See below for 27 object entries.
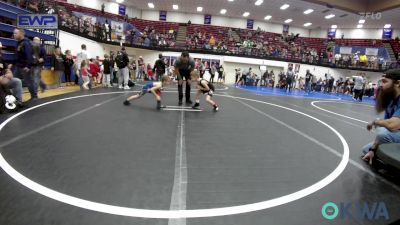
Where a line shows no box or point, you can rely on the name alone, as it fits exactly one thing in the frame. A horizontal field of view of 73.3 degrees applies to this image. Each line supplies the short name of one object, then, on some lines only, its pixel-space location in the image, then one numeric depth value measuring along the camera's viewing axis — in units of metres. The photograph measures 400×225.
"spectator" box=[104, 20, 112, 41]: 22.19
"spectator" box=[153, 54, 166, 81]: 12.38
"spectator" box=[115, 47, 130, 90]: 11.19
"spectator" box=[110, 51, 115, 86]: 12.68
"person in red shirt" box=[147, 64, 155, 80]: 21.67
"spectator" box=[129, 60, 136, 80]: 19.61
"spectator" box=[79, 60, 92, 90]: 10.86
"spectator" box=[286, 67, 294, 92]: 21.45
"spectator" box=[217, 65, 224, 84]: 23.25
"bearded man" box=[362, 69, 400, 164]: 3.57
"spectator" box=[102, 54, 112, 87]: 12.31
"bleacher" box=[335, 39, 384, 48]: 30.11
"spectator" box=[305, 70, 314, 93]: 21.68
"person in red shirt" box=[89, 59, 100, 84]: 12.29
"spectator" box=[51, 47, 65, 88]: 10.59
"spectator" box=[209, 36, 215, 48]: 27.52
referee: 8.25
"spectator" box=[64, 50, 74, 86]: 11.86
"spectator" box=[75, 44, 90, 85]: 11.37
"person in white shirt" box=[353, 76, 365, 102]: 17.06
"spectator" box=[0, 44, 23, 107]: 5.83
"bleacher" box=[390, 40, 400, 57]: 28.41
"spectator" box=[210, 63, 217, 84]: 22.03
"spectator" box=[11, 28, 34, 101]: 6.71
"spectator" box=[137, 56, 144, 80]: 20.67
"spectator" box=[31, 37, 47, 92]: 7.19
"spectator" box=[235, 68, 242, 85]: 24.48
